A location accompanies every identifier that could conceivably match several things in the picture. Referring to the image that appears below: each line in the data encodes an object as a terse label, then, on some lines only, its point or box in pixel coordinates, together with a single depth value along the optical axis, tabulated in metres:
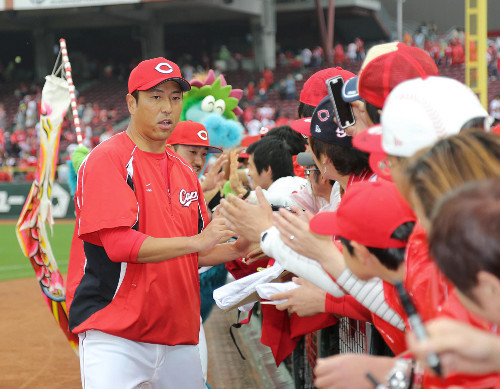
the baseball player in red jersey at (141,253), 2.99
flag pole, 5.66
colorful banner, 5.26
